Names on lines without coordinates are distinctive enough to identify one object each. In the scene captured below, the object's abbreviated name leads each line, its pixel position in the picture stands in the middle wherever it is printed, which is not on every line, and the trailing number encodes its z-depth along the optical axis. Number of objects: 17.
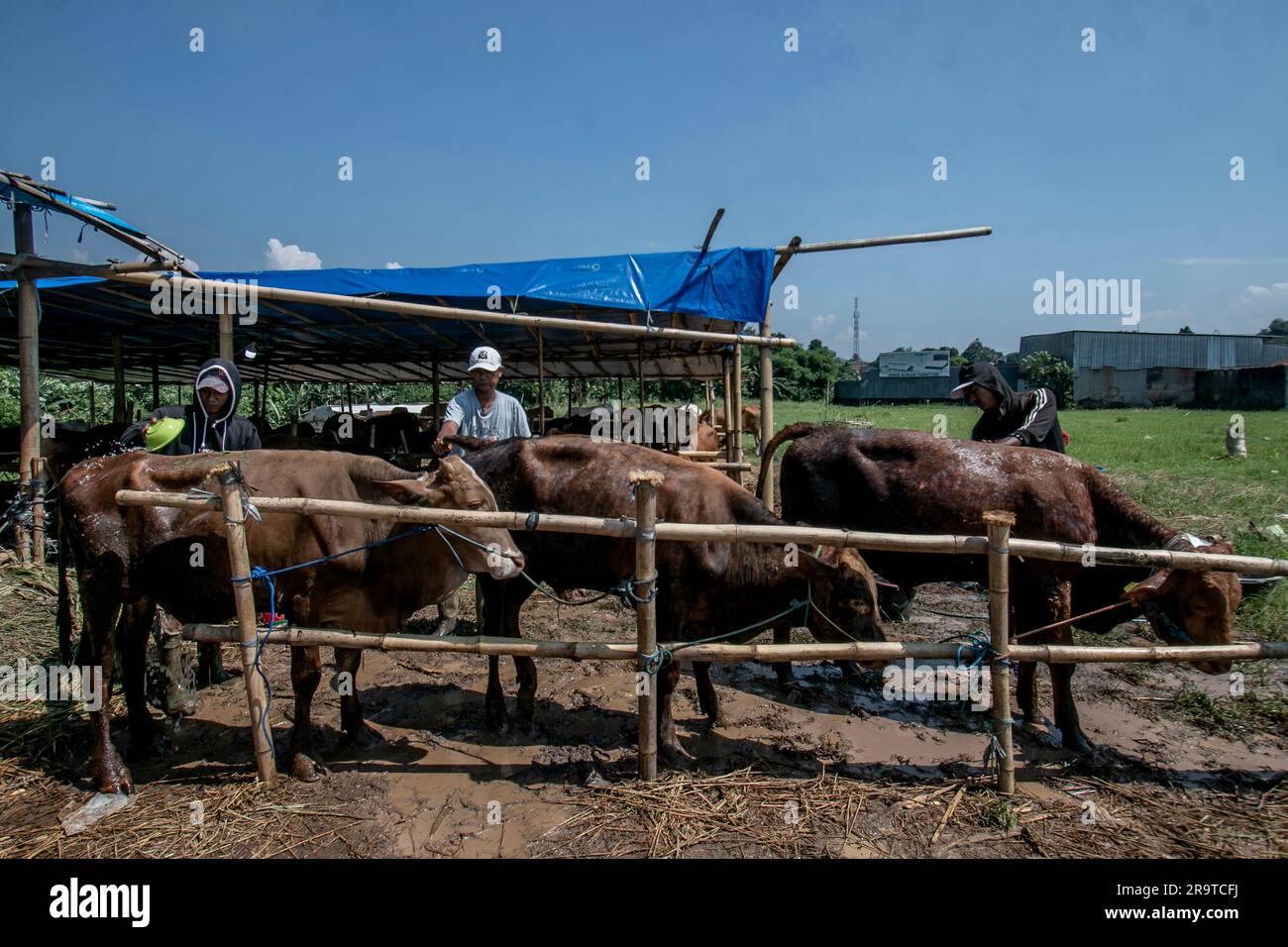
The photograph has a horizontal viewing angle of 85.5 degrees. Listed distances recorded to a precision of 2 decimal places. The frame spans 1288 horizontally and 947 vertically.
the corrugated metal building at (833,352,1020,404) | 57.10
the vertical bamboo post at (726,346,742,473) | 8.23
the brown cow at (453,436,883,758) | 3.90
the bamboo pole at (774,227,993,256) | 6.31
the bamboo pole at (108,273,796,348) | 5.69
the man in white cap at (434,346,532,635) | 5.43
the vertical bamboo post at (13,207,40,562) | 5.70
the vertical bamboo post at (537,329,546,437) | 7.88
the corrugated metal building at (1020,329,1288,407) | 45.59
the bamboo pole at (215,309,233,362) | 6.09
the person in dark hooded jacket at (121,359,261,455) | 4.36
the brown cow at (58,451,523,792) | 3.51
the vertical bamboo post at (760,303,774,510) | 6.49
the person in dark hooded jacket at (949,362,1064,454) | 5.49
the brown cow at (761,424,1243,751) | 4.00
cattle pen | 3.29
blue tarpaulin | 6.99
